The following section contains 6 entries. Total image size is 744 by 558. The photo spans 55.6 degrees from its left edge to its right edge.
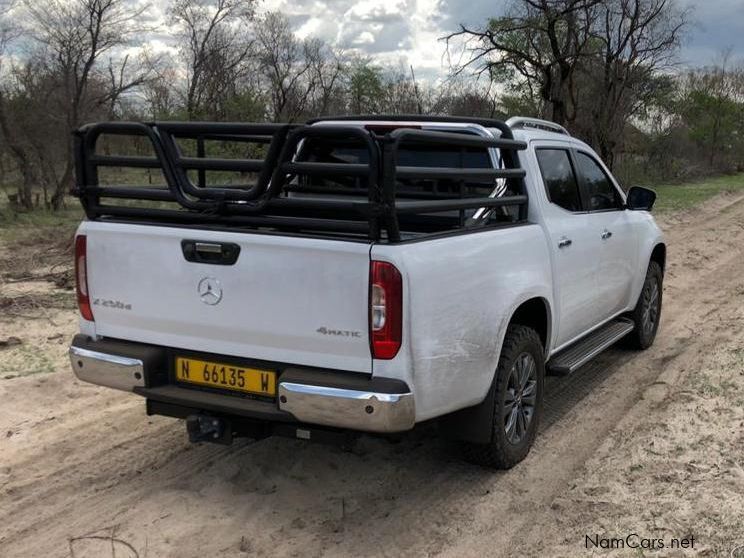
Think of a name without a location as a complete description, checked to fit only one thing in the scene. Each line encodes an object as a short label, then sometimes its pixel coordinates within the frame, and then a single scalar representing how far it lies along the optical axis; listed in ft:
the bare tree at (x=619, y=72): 76.18
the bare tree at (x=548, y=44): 70.64
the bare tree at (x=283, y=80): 104.78
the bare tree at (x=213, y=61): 93.91
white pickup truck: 10.12
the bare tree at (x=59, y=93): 58.75
